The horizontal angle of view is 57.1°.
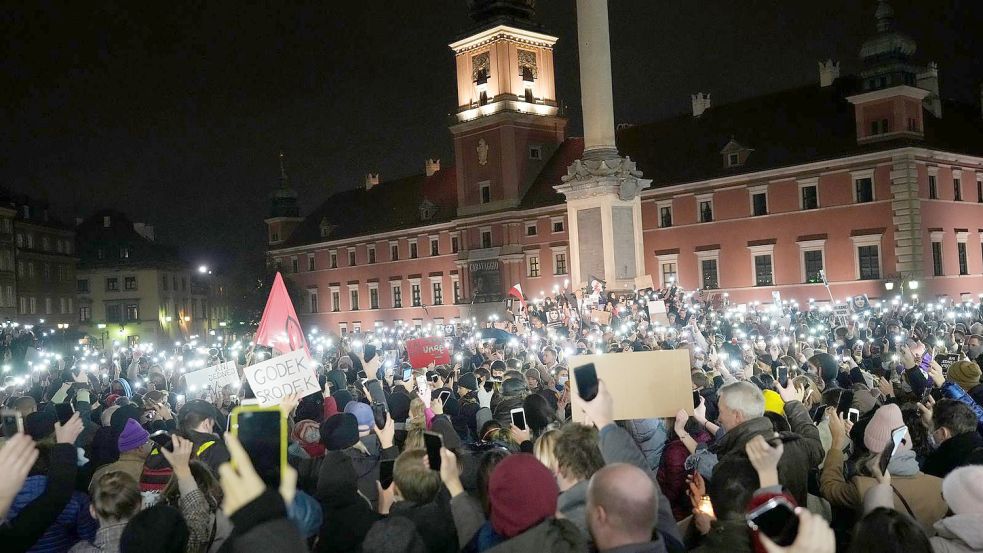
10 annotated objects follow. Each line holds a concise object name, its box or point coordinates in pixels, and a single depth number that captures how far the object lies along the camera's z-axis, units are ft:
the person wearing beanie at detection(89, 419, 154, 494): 24.23
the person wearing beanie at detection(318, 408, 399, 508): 22.51
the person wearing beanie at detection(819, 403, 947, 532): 18.04
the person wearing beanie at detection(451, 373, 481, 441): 33.09
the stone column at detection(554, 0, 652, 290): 101.76
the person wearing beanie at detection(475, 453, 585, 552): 13.65
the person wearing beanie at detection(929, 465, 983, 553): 13.88
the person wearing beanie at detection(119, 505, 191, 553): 14.55
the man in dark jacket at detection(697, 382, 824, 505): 19.43
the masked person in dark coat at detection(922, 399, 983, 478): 20.65
